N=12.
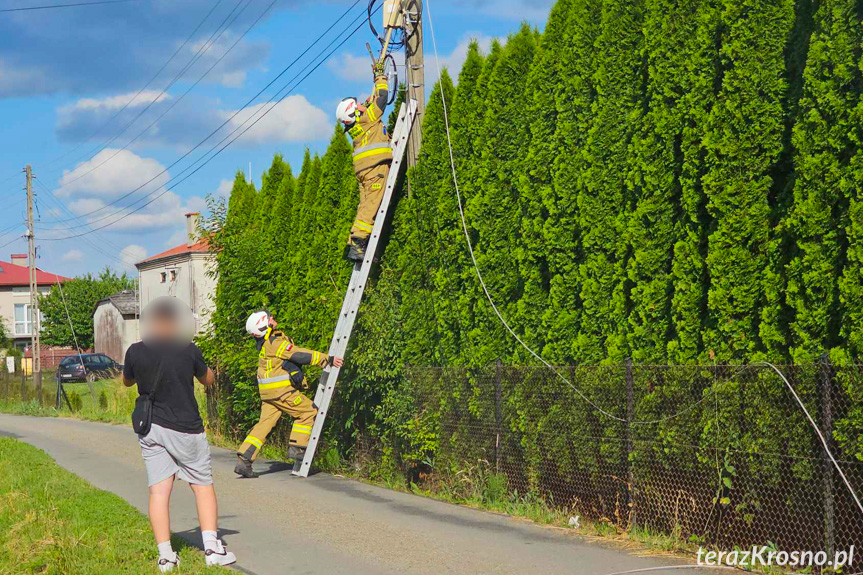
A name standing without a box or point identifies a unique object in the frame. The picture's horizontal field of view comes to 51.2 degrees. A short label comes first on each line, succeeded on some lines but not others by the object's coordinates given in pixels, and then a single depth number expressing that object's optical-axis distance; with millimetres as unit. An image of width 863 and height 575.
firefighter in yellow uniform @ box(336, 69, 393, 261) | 11594
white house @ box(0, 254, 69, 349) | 83938
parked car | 47250
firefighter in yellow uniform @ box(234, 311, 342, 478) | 11578
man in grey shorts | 7020
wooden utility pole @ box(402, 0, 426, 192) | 11539
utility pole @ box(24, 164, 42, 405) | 43812
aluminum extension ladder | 11578
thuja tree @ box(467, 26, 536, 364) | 9758
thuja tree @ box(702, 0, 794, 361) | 6973
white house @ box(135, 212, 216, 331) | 49938
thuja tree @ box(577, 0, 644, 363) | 8234
